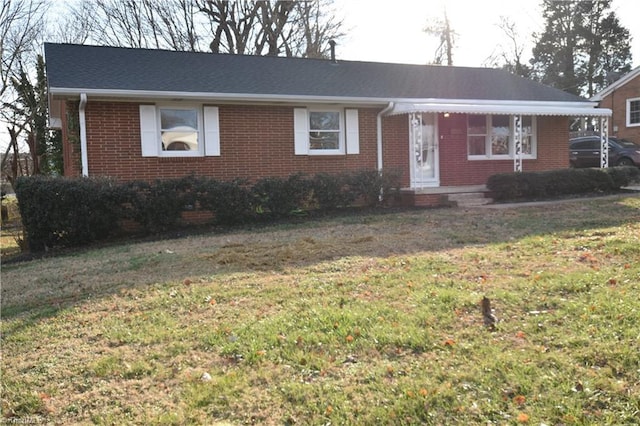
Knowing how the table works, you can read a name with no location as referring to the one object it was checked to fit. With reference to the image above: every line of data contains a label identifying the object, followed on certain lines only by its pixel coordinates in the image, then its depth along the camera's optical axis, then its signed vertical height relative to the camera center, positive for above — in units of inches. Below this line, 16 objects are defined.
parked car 800.3 +25.0
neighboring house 1018.1 +125.9
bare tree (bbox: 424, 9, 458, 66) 1348.4 +360.2
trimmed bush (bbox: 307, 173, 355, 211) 464.8 -12.5
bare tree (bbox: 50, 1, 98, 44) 1132.5 +348.6
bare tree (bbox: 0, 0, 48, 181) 958.4 +262.9
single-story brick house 462.3 +61.0
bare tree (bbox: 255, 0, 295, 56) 1132.5 +345.2
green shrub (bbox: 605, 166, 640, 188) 567.5 -7.3
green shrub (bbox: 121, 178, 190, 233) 397.4 -15.6
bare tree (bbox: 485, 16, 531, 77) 1732.3 +367.1
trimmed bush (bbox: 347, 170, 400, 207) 484.1 -9.3
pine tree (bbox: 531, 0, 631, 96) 1587.1 +388.7
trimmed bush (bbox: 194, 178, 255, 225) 421.1 -16.0
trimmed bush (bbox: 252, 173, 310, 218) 439.8 -13.8
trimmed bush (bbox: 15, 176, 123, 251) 374.2 -17.9
